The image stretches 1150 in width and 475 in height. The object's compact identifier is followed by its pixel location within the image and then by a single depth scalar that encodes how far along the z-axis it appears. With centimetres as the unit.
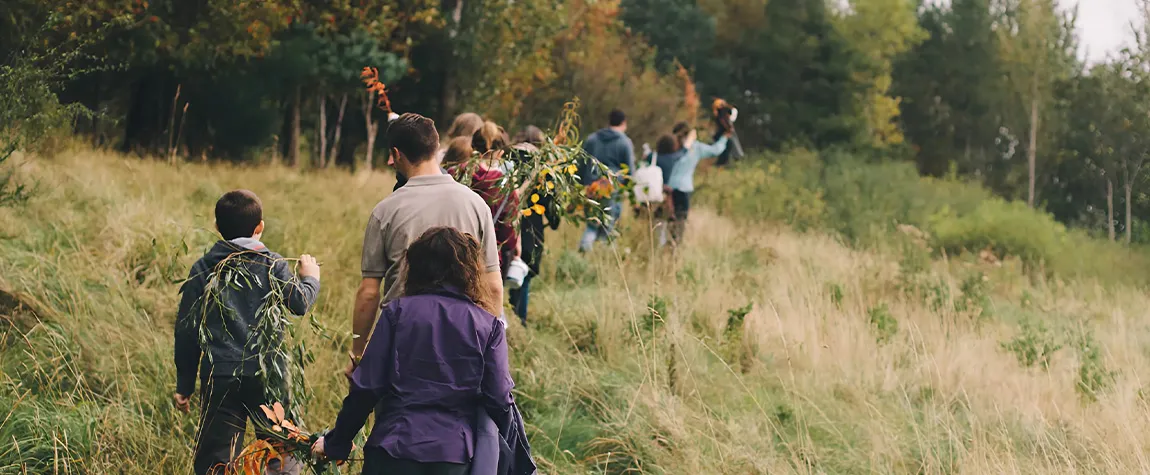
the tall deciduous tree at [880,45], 4931
